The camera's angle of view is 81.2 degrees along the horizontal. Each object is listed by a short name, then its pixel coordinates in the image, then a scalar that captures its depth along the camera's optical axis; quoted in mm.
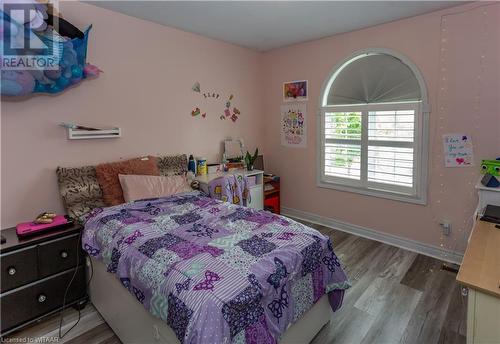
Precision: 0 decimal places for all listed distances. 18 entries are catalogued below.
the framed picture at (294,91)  3922
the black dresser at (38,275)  1926
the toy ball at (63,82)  2318
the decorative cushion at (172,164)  3072
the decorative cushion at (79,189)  2408
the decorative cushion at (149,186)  2568
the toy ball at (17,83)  2039
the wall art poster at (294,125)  3998
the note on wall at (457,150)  2760
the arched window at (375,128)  3072
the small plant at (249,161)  3881
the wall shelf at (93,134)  2520
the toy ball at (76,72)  2365
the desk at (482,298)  1175
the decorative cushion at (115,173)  2553
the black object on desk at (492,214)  1886
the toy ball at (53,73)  2211
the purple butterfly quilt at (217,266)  1291
